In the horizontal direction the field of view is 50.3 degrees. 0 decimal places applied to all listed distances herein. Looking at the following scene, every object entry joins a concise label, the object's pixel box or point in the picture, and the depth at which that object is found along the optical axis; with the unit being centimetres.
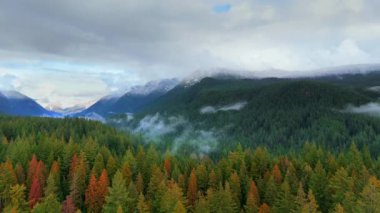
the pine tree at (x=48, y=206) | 7106
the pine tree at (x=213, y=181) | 10800
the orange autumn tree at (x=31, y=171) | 10605
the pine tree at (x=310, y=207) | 6288
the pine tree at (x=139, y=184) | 10028
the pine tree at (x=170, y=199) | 7675
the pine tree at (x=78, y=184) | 9744
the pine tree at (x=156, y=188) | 8801
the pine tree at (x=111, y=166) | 11462
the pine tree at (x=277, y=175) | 10906
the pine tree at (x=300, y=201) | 7062
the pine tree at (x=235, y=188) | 9462
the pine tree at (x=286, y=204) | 7738
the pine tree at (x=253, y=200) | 8322
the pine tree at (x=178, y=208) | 6981
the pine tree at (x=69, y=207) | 8508
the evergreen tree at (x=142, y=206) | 7688
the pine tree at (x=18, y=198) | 8375
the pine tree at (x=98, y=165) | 11293
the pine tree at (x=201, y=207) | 7469
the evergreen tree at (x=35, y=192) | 9299
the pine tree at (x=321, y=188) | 9138
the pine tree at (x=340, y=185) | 8431
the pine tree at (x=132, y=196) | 8506
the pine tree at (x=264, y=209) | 8006
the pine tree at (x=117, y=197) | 7981
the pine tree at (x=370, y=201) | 6307
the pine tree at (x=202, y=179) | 11034
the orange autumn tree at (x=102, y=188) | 9488
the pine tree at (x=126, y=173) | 10741
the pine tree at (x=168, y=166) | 12347
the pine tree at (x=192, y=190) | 9856
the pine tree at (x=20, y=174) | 10694
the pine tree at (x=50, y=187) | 9238
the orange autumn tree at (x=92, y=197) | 9288
